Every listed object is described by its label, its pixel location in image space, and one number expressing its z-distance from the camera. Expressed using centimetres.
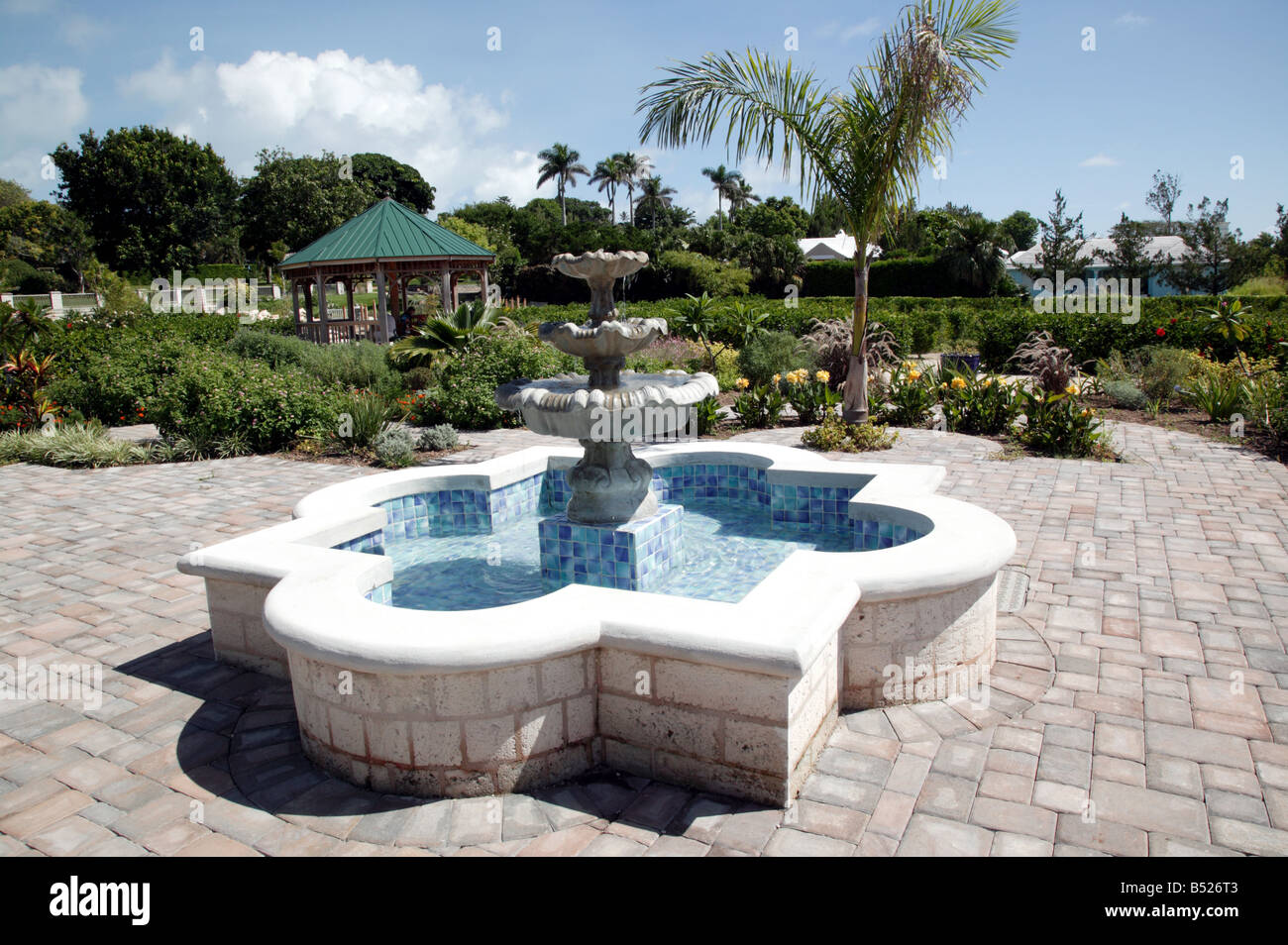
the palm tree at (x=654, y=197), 6581
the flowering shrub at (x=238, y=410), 1088
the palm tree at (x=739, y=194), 6781
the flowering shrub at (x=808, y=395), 1187
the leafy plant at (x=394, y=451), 1012
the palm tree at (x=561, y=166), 6397
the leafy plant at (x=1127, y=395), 1302
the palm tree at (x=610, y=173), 6488
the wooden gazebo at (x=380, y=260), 2181
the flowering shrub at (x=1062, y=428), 984
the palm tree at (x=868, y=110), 959
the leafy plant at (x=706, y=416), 1159
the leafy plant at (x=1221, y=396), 1153
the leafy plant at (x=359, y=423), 1077
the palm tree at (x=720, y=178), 6562
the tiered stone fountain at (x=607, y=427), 469
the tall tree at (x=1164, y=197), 2738
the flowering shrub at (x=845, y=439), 1038
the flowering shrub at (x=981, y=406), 1122
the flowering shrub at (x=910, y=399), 1191
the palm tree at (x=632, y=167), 6484
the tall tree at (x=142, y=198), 4766
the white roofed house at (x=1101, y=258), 2709
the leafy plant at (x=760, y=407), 1201
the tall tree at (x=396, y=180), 5909
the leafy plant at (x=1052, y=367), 1134
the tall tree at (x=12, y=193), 6519
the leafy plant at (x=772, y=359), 1416
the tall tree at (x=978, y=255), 3488
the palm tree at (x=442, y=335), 1449
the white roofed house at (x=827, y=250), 4225
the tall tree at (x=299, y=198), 4025
